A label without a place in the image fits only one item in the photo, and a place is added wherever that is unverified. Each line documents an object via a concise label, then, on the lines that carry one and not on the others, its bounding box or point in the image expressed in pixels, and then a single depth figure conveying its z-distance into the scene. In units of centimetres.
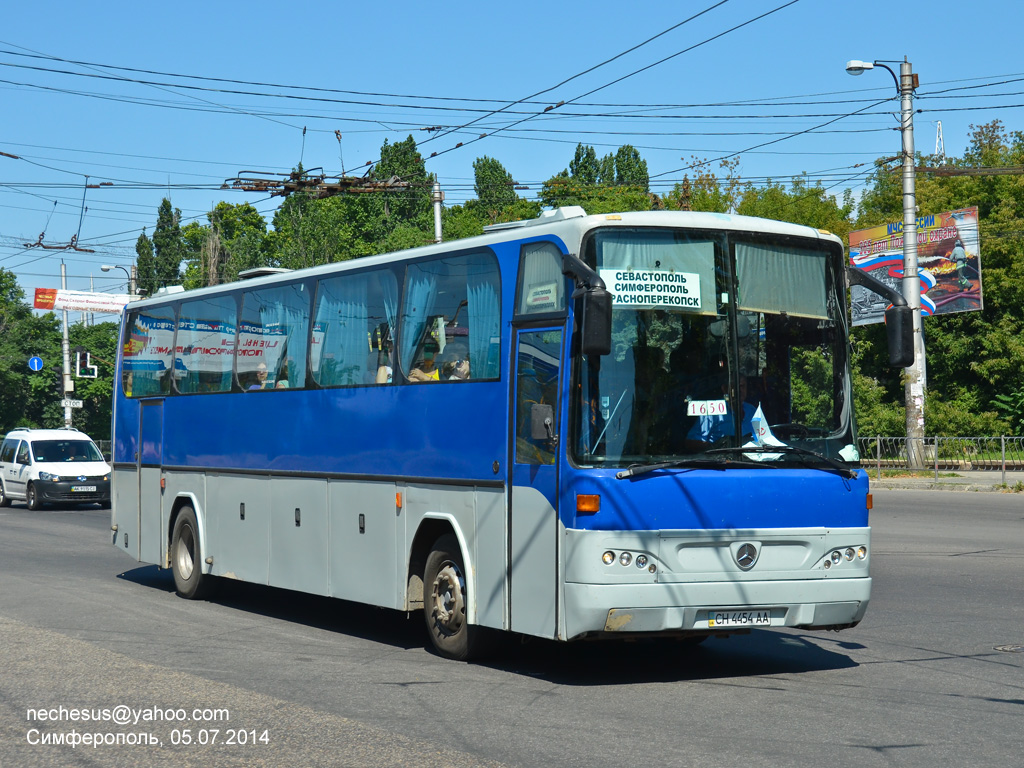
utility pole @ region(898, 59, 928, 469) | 3425
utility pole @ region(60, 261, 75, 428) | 5425
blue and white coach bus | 848
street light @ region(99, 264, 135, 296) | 5131
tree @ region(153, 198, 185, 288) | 9275
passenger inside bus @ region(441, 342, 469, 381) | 983
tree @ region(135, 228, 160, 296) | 9162
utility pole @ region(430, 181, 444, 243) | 3471
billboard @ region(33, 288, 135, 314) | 4769
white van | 3122
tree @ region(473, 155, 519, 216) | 8431
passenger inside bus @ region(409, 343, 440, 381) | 1017
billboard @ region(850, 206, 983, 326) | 4075
